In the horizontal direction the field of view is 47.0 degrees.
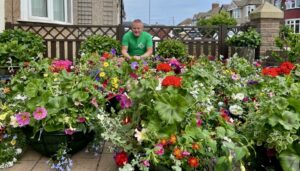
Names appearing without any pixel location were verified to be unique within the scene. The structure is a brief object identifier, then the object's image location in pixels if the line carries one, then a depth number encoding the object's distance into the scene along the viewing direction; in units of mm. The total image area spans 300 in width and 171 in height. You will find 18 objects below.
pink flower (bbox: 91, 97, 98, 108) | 2530
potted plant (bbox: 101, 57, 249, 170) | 1945
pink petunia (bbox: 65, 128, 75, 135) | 2428
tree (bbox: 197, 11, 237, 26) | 34812
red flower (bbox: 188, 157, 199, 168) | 1945
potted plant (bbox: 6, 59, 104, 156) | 2418
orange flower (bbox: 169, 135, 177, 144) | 1950
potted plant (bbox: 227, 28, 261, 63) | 6902
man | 5215
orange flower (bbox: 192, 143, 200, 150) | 1956
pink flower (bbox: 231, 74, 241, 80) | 3193
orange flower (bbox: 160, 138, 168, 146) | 1957
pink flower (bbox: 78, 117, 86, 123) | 2480
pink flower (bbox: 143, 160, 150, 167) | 1950
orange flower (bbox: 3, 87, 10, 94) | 2855
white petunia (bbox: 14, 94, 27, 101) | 2555
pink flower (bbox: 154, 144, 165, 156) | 1942
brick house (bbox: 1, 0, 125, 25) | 6844
